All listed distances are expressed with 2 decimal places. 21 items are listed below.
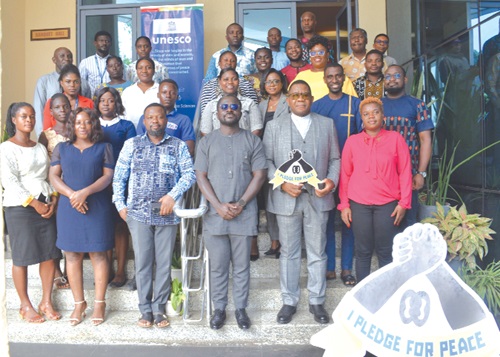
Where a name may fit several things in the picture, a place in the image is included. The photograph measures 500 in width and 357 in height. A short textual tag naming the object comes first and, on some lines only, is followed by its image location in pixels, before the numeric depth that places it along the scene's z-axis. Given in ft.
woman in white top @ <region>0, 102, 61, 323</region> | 13.42
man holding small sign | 13.14
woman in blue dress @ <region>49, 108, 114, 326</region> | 13.26
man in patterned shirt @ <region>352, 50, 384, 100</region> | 15.76
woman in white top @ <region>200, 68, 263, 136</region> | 15.08
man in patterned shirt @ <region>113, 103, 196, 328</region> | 13.07
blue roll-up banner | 24.11
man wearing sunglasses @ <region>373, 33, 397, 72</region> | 18.53
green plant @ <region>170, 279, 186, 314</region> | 13.52
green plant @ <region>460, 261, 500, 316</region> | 12.91
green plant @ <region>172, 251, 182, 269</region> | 14.60
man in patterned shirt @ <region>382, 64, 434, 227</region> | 13.99
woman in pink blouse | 12.53
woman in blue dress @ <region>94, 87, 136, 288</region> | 14.75
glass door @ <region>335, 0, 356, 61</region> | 25.79
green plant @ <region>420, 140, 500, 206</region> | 15.32
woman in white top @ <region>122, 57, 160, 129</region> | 16.72
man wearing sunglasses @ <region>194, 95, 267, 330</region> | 12.82
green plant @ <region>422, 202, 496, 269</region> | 13.07
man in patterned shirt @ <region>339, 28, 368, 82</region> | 17.89
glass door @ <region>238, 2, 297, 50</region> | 25.49
